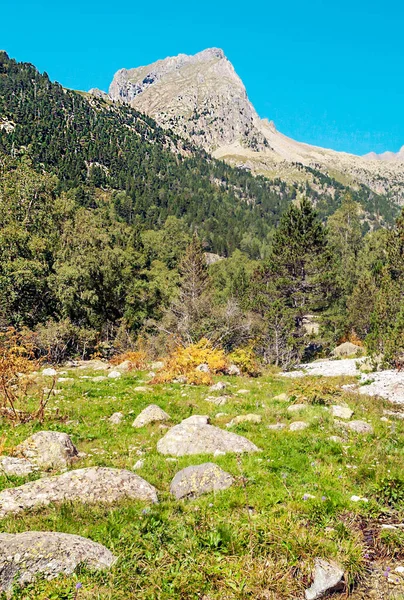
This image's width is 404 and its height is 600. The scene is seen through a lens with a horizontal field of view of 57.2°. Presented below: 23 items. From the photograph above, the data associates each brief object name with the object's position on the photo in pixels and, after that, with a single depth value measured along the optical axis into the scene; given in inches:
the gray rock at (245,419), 472.0
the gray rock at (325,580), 188.7
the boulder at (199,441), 368.5
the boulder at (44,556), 179.8
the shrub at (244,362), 979.3
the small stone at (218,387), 687.1
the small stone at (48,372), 755.7
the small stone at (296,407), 534.7
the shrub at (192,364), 773.2
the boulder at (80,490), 256.1
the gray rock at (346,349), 1562.5
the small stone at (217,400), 587.8
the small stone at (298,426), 445.1
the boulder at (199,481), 287.3
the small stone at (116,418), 472.4
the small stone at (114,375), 770.2
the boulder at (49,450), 334.6
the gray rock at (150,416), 461.1
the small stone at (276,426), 452.6
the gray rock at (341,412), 513.7
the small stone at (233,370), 938.1
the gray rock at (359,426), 446.5
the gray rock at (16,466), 313.0
